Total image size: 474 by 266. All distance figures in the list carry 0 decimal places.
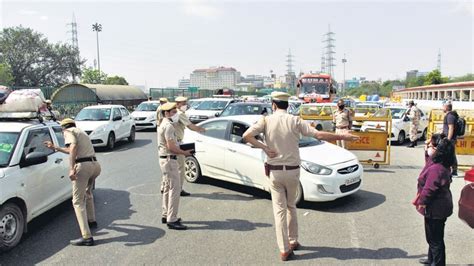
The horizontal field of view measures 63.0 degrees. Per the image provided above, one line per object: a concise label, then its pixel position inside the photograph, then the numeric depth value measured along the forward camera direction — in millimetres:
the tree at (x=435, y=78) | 90000
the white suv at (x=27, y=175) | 4773
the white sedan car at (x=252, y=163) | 6387
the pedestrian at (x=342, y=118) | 10062
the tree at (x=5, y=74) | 47812
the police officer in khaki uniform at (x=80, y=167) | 5035
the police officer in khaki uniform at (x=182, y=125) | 7008
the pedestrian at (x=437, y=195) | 3904
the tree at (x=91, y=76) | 60250
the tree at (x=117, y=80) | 81781
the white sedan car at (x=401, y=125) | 14422
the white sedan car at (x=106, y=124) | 12953
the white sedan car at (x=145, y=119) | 18969
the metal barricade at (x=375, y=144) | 9992
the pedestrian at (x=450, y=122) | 8664
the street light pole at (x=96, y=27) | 61125
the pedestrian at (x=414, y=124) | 13961
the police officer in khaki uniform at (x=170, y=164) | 5570
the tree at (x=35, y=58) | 58656
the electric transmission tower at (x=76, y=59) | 64375
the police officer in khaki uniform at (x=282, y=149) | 4438
